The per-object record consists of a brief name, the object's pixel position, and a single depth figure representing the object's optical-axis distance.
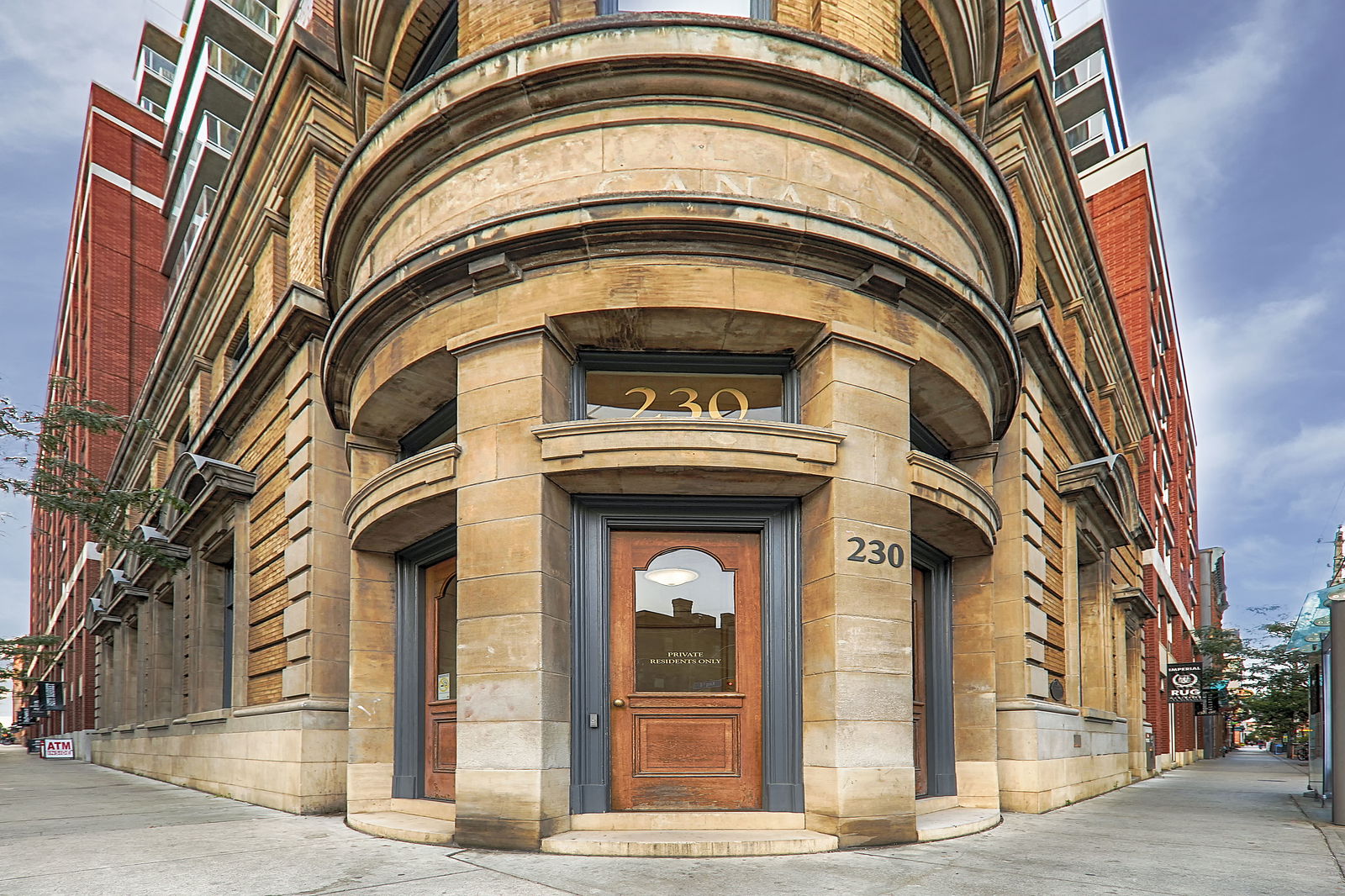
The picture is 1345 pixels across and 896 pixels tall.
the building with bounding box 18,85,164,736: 45.28
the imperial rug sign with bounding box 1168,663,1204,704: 31.48
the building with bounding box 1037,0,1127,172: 37.78
